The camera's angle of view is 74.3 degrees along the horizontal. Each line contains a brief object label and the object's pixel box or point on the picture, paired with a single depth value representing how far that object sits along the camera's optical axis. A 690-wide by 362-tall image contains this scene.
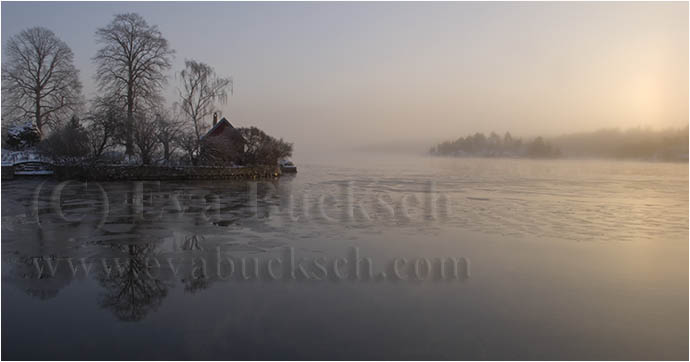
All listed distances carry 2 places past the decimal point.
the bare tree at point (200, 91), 38.81
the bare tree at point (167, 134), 29.05
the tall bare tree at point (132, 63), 33.12
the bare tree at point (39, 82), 36.44
